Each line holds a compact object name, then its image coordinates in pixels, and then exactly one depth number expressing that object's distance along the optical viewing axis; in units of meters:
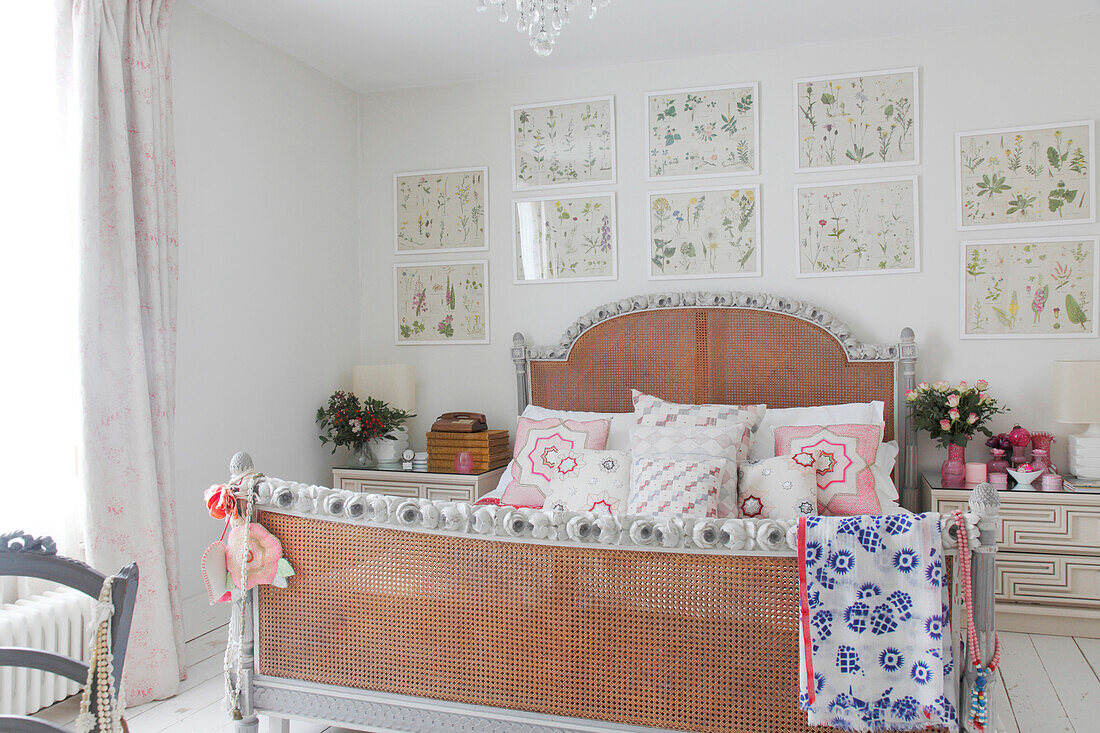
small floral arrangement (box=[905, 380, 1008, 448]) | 3.41
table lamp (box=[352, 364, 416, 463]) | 4.15
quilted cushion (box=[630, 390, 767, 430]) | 3.31
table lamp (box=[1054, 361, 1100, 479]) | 3.23
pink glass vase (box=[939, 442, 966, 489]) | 3.39
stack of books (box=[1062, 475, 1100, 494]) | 3.19
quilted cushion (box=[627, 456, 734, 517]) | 2.73
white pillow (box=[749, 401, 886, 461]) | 3.43
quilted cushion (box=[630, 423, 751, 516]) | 3.07
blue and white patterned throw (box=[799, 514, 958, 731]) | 1.66
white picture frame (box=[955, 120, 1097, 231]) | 3.46
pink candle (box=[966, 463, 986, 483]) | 3.38
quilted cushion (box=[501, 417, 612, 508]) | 3.33
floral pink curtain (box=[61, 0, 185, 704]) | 2.65
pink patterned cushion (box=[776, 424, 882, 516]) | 2.98
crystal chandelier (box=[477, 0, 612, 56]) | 2.34
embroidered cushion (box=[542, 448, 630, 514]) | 2.94
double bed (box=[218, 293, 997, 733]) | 1.77
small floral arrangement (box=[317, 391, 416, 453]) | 3.99
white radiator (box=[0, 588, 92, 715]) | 2.35
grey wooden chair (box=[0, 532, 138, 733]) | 1.26
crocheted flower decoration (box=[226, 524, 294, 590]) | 2.08
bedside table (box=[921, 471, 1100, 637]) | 3.18
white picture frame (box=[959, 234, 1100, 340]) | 3.46
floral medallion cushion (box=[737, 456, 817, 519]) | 2.81
